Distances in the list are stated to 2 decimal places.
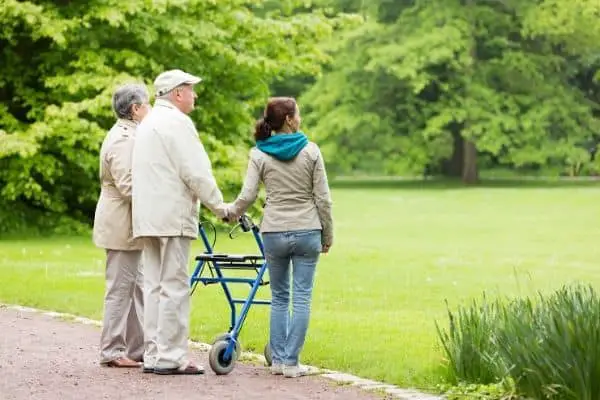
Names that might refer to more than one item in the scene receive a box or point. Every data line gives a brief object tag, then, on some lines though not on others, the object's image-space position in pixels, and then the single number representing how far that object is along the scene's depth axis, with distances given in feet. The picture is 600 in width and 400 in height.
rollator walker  50.74
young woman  50.16
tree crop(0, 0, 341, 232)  126.69
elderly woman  53.17
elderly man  50.56
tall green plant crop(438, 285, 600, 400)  39.94
